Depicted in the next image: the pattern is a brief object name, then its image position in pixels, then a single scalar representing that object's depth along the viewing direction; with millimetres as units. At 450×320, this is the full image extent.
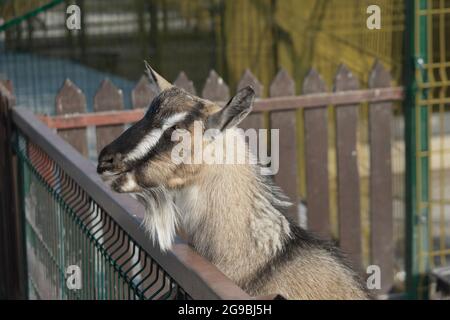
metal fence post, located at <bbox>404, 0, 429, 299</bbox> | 6766
